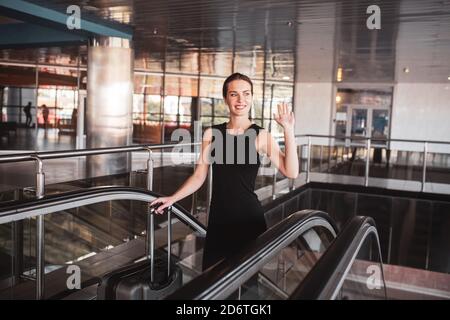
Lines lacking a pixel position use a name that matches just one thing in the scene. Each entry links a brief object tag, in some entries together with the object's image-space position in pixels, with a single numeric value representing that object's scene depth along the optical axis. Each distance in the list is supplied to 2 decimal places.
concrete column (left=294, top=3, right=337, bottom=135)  9.53
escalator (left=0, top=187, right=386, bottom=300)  1.75
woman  2.59
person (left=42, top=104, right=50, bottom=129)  20.17
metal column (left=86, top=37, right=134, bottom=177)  10.01
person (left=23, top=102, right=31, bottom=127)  20.81
